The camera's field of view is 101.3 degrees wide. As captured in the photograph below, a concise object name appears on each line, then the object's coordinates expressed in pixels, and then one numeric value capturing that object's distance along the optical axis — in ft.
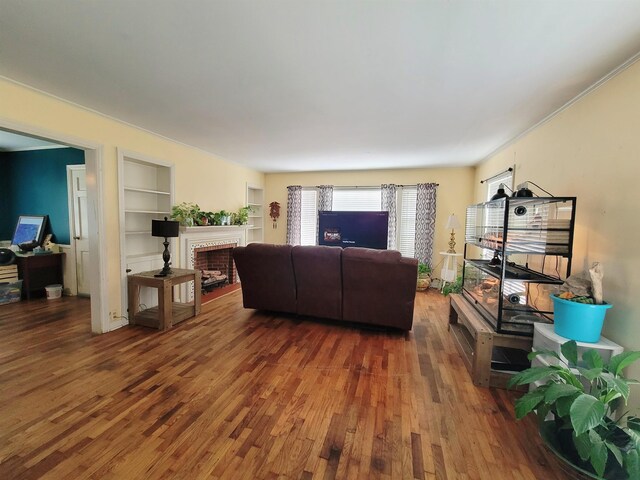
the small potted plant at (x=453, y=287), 14.06
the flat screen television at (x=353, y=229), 17.66
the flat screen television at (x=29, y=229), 14.57
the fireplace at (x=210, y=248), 13.30
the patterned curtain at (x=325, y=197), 19.21
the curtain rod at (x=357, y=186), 18.18
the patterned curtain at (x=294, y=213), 19.94
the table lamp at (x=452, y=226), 15.89
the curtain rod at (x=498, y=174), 11.21
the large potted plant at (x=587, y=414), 3.82
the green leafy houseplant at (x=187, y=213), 12.50
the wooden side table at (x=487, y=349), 6.89
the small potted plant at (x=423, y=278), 16.78
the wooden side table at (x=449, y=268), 16.15
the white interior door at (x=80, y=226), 13.93
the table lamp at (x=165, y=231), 10.48
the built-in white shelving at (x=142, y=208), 10.66
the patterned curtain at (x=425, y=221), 17.43
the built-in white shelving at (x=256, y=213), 20.20
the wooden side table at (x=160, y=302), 10.16
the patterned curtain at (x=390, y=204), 18.06
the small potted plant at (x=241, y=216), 16.93
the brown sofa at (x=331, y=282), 9.50
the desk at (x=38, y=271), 13.46
